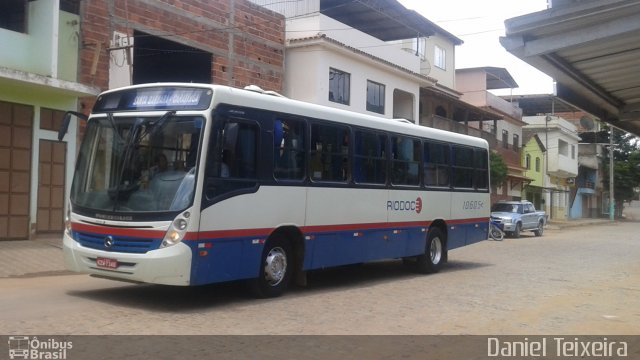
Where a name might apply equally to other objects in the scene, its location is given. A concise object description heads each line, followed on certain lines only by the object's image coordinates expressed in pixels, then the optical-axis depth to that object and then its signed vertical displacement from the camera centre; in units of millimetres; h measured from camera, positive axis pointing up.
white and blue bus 7840 +72
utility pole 51500 +855
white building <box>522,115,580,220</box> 50938 +3846
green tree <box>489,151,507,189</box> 33750 +1707
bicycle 26453 -1424
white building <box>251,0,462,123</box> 23531 +5852
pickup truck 28500 -793
